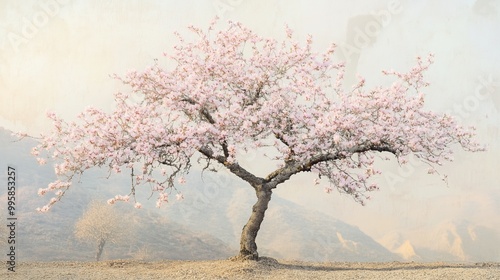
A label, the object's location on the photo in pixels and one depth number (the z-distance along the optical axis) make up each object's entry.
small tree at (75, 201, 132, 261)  55.81
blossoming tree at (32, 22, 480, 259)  17.67
